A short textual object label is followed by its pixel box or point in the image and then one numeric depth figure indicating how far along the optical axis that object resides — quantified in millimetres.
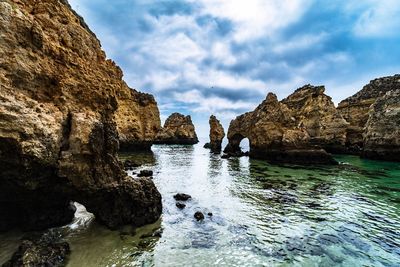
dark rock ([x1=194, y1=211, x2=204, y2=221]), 14570
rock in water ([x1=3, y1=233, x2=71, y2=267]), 8312
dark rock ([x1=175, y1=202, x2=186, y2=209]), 16775
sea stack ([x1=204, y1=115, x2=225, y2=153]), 84500
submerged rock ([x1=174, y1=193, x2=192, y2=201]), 18902
